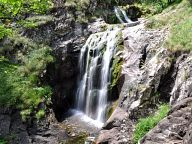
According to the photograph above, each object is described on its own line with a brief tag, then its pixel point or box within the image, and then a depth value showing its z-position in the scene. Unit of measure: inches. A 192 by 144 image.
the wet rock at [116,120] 548.3
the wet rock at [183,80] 484.0
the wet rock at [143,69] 555.2
